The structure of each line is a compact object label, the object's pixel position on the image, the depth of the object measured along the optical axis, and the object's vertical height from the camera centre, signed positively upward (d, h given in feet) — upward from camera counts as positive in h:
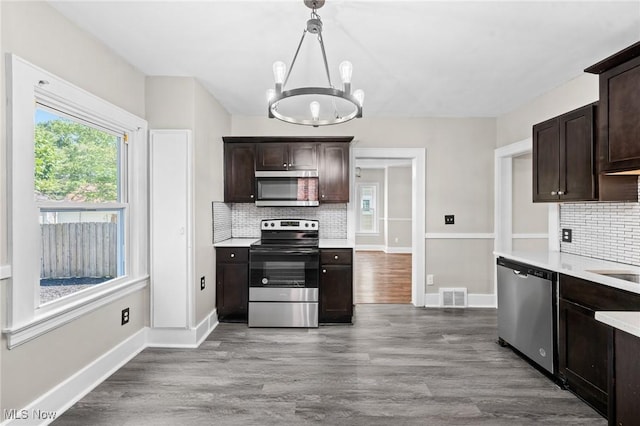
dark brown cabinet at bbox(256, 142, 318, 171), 13.93 +2.21
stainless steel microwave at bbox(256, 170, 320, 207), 13.92 +0.92
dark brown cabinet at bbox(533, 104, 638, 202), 8.46 +1.22
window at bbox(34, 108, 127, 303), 7.19 +0.28
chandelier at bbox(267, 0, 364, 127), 6.43 +2.41
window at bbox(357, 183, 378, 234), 32.48 +0.35
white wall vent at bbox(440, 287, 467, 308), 15.05 -3.68
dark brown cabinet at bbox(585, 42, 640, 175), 6.99 +2.07
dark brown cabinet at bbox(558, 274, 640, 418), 6.96 -2.66
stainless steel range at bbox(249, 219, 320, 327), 12.54 -2.64
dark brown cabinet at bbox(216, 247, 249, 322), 12.92 -2.58
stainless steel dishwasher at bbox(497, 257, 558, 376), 8.49 -2.64
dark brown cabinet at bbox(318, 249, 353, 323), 12.79 -2.61
